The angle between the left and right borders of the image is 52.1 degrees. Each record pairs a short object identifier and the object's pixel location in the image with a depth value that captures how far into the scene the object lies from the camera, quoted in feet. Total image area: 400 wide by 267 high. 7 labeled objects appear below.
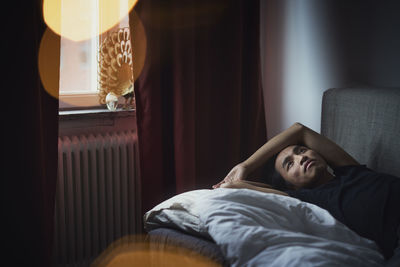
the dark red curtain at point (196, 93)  6.95
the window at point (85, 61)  7.42
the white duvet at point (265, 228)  3.59
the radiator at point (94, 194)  6.65
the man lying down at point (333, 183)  4.65
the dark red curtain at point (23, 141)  5.41
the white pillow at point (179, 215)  4.19
